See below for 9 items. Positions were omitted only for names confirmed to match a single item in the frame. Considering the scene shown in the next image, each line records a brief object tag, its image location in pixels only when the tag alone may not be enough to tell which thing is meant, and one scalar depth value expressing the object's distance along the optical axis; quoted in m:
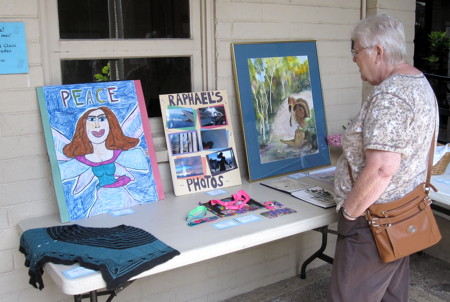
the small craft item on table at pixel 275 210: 2.64
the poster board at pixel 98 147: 2.58
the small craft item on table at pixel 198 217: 2.51
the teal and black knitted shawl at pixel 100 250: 1.98
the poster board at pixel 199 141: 2.99
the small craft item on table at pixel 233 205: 2.67
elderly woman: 2.14
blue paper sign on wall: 2.47
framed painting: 3.28
